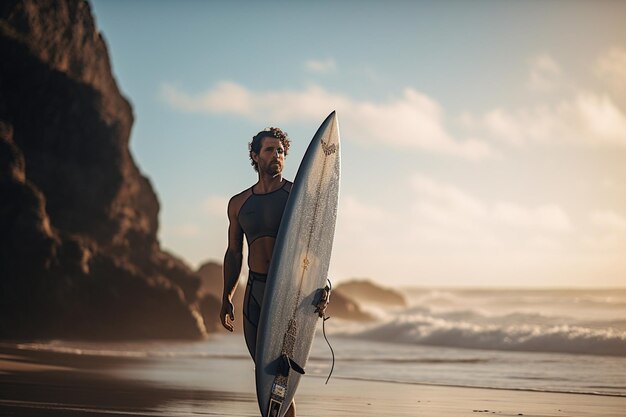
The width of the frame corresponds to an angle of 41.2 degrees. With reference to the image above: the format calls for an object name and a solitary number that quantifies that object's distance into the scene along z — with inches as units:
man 234.5
